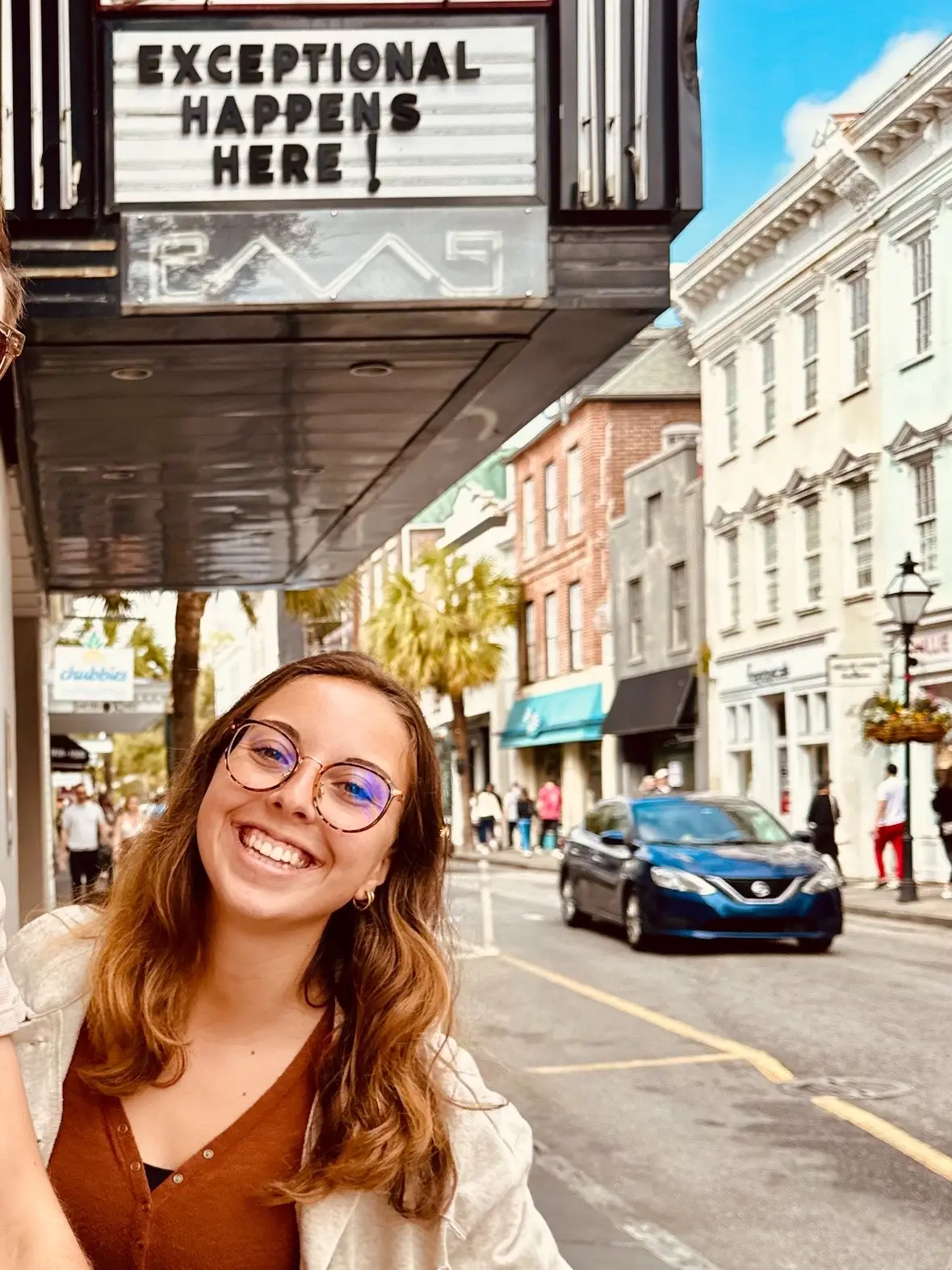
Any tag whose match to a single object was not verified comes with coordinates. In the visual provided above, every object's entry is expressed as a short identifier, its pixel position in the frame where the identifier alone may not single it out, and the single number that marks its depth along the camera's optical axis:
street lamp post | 23.44
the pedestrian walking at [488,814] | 46.34
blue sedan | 16.31
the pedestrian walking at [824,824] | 26.50
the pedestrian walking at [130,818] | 25.58
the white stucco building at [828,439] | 28.67
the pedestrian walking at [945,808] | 22.81
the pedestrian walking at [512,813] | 48.97
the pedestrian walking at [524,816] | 46.28
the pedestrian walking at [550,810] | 45.22
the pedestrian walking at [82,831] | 22.81
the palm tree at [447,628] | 50.22
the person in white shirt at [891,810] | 25.20
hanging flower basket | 24.61
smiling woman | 2.39
